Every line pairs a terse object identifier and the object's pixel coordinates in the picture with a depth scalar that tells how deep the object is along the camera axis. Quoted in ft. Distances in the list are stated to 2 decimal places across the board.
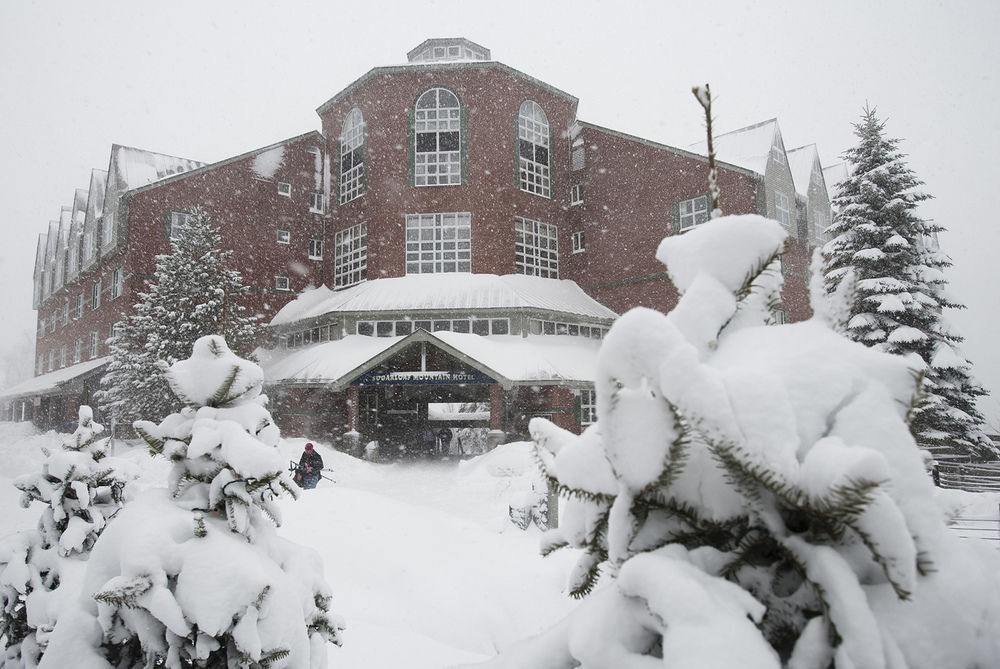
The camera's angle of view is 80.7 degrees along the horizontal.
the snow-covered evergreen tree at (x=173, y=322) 71.00
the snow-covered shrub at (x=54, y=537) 12.84
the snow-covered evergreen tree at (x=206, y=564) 9.13
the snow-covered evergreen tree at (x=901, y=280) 54.54
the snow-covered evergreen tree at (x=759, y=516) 3.63
